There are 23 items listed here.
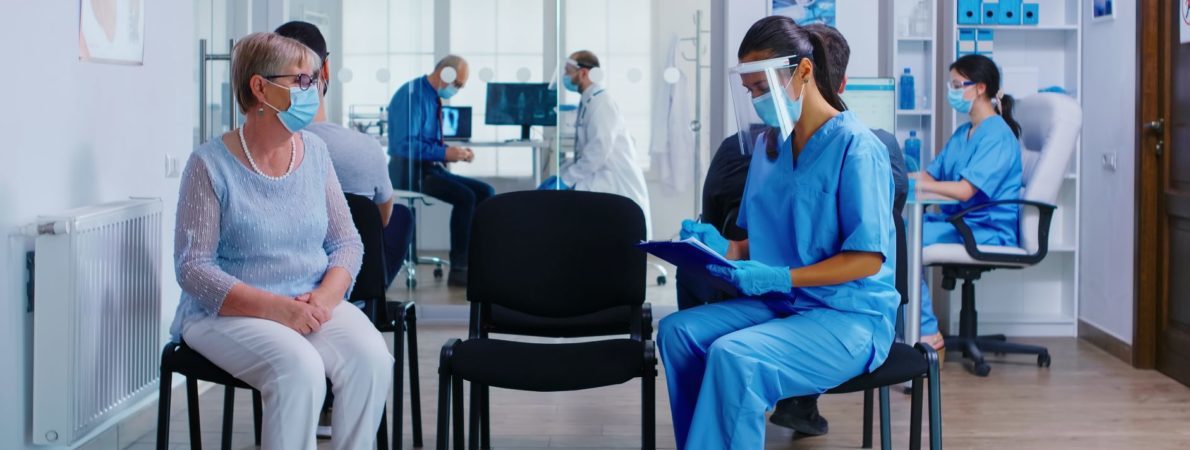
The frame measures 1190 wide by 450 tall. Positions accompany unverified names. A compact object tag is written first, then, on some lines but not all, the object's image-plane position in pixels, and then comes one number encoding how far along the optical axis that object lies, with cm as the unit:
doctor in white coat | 588
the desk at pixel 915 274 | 436
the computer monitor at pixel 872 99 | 451
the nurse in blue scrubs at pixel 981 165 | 492
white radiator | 296
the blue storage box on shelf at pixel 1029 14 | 558
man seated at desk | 592
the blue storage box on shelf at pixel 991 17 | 555
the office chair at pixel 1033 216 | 480
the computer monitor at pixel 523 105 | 589
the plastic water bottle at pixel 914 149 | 571
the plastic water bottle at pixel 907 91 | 567
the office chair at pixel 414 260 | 607
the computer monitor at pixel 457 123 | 596
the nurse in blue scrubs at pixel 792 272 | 264
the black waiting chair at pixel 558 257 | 327
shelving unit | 561
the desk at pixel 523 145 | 597
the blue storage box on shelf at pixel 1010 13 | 555
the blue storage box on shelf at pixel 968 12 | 555
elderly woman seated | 273
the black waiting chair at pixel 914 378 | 275
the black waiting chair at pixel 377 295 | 338
